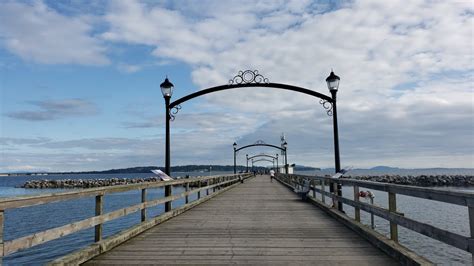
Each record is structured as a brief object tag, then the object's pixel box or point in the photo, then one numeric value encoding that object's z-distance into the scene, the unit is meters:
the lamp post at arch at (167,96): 13.67
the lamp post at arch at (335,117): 13.48
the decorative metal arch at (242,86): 15.49
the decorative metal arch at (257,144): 50.03
